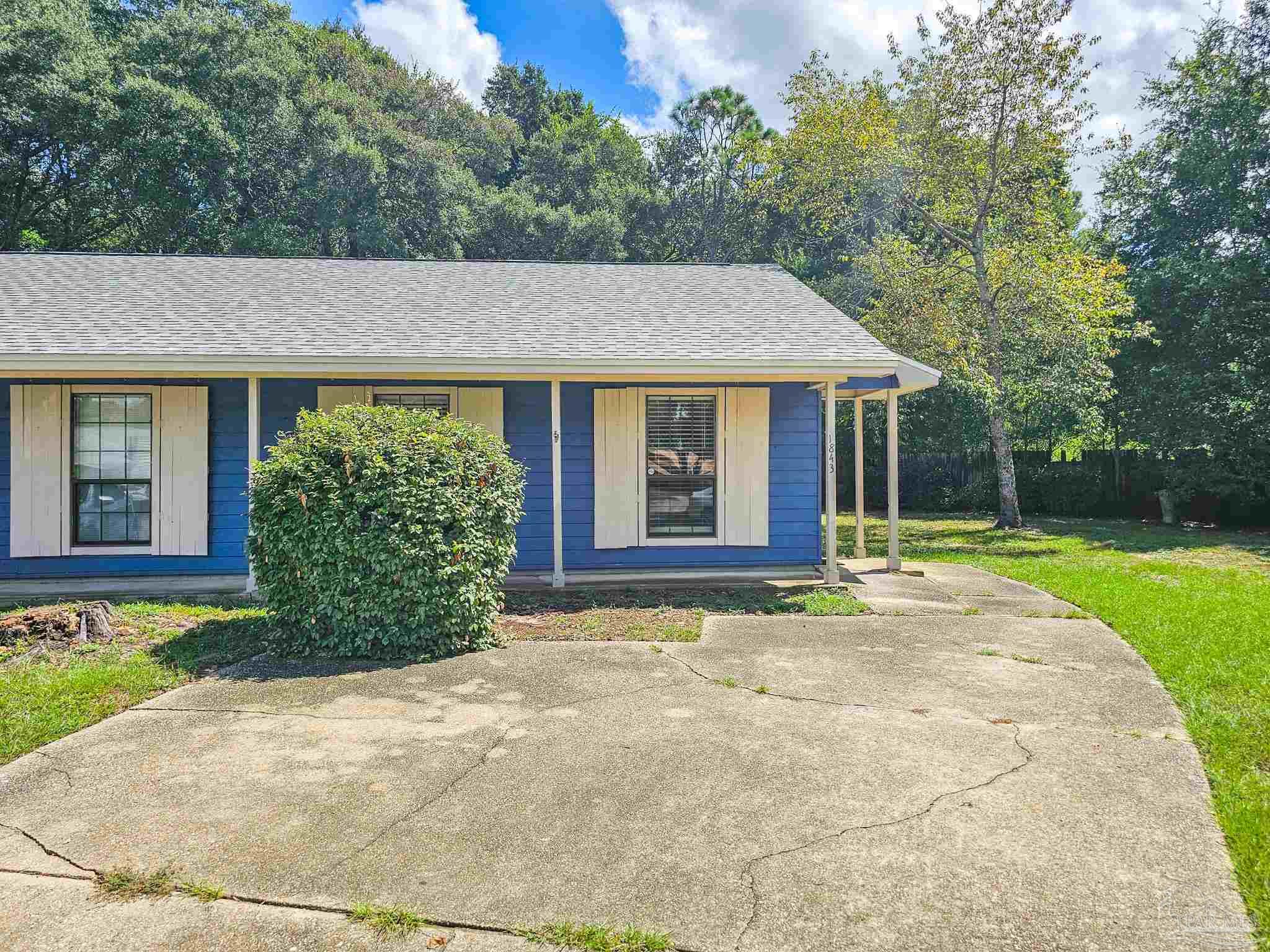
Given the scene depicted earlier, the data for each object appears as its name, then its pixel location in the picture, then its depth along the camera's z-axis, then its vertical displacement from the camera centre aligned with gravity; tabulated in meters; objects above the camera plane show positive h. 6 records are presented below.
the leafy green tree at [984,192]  15.36 +6.04
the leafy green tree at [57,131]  20.62 +9.29
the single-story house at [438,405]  8.60 +0.99
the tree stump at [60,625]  6.21 -0.97
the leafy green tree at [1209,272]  16.53 +4.47
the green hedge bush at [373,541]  5.88 -0.33
